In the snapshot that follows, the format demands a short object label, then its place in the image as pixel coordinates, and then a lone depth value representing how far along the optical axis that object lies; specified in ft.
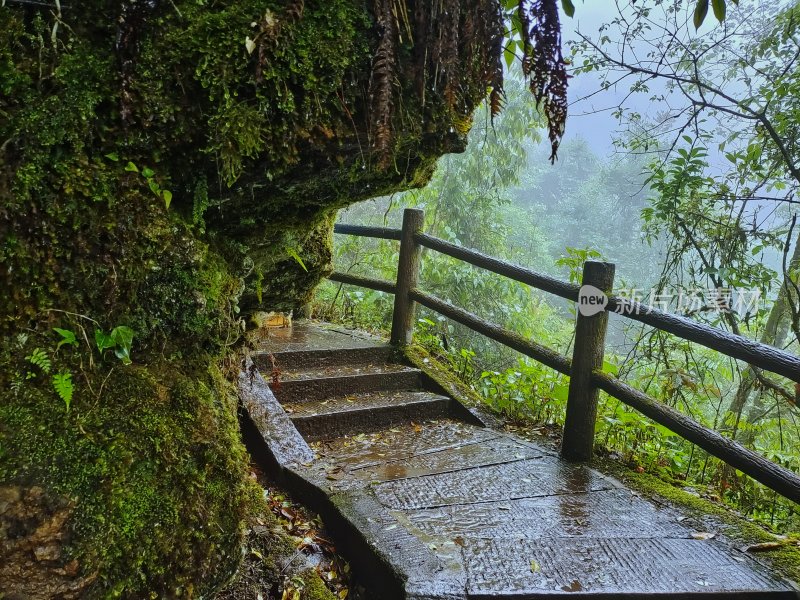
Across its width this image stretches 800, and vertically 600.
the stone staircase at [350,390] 10.74
